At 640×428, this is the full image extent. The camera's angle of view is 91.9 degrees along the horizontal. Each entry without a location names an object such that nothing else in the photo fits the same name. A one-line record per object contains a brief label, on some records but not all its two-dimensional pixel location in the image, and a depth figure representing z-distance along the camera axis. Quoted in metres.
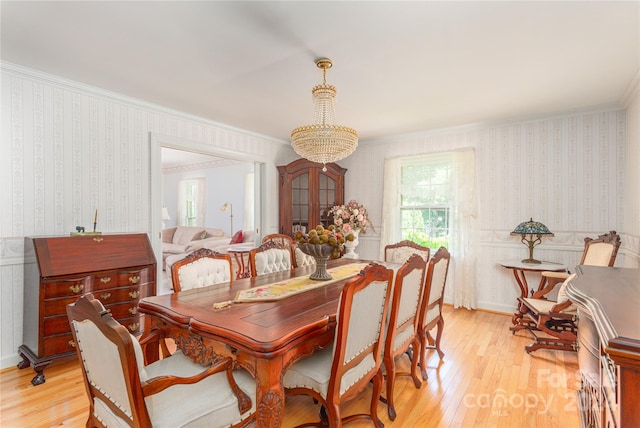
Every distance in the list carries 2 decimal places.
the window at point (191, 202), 7.78
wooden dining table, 1.29
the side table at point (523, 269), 3.30
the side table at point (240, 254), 3.34
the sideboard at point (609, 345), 0.70
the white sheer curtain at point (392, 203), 4.83
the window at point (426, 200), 4.48
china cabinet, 4.82
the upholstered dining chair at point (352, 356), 1.46
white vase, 4.84
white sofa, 6.10
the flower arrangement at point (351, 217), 4.79
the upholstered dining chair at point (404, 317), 1.87
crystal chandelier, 2.49
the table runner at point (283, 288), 1.88
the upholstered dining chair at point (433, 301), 2.30
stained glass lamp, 3.48
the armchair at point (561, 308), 2.70
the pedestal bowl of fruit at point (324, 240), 2.24
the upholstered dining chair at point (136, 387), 1.03
